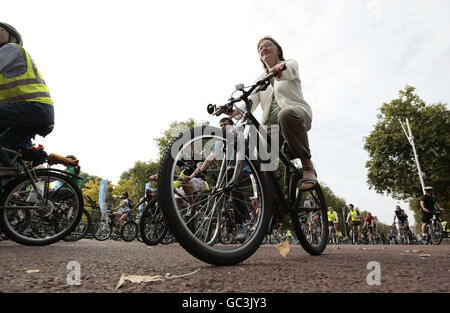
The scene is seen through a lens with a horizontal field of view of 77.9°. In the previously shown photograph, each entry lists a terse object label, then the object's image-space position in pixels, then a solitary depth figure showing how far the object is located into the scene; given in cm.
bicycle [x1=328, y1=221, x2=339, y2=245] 1592
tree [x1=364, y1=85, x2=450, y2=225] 2211
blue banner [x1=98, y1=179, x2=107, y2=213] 1689
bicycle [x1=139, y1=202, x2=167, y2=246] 532
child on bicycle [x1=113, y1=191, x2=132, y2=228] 1212
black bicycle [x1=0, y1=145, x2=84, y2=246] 317
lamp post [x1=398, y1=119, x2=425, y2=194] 1991
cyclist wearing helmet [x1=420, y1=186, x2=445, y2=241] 1040
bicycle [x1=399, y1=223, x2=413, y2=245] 1478
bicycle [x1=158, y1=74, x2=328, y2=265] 160
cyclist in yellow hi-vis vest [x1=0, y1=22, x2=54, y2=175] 299
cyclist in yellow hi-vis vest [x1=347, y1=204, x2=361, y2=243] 1723
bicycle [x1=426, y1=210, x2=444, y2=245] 1020
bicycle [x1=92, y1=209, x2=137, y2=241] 1027
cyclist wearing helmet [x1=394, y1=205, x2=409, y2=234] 1480
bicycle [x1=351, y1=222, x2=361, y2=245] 1753
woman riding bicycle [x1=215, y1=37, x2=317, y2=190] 246
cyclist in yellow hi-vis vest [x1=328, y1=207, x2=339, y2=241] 1539
